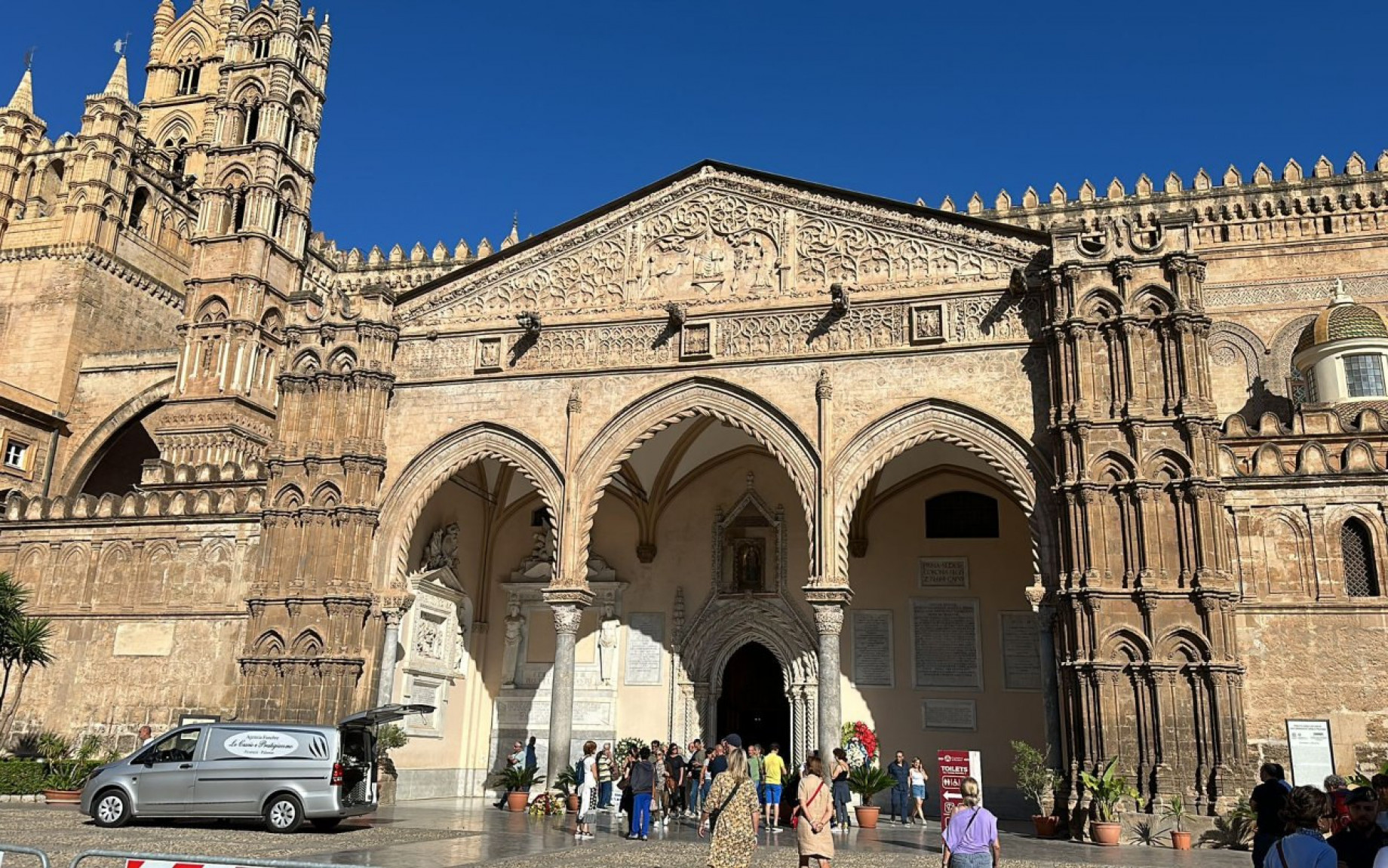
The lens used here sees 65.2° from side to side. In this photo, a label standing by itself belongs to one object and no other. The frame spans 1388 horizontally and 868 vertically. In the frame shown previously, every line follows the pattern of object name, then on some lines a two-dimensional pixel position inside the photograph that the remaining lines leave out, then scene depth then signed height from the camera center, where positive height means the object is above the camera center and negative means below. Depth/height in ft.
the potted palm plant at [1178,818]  49.19 -3.84
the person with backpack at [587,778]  56.54 -3.08
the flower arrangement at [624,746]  68.62 -1.70
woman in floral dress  27.27 -2.55
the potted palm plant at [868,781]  58.80 -2.98
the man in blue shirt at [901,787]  60.18 -3.28
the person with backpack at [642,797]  49.14 -3.42
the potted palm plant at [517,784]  63.10 -3.88
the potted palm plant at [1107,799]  49.57 -3.08
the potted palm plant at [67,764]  59.88 -3.35
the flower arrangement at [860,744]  64.68 -1.12
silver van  47.34 -3.00
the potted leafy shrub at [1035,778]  53.72 -2.32
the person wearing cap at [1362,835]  20.40 -1.79
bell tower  97.09 +43.34
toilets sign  53.67 -2.11
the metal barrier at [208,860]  18.76 -2.67
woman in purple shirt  23.53 -2.37
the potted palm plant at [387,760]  64.69 -2.81
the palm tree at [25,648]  68.95 +3.46
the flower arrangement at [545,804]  59.93 -4.73
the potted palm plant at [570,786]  60.59 -3.70
